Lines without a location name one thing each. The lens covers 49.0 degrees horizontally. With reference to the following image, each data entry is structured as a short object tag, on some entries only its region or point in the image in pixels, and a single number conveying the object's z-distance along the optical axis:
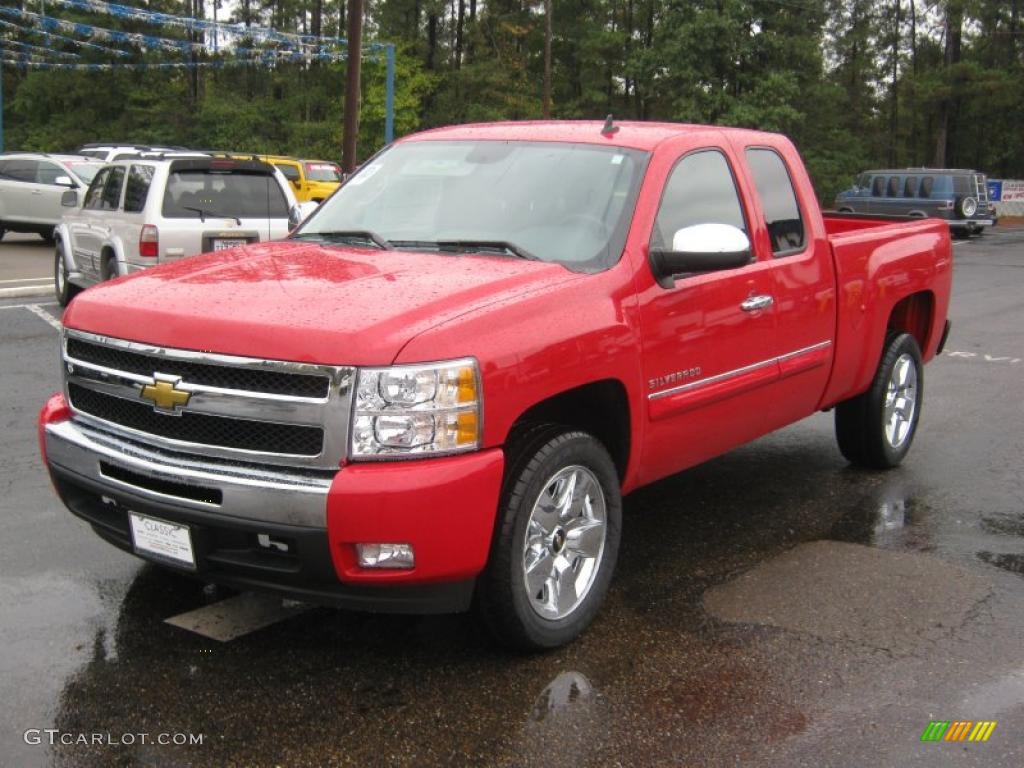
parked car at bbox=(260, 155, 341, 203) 24.95
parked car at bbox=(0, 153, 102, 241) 20.92
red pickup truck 3.35
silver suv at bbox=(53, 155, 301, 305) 10.66
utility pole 21.36
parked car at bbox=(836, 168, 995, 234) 29.31
